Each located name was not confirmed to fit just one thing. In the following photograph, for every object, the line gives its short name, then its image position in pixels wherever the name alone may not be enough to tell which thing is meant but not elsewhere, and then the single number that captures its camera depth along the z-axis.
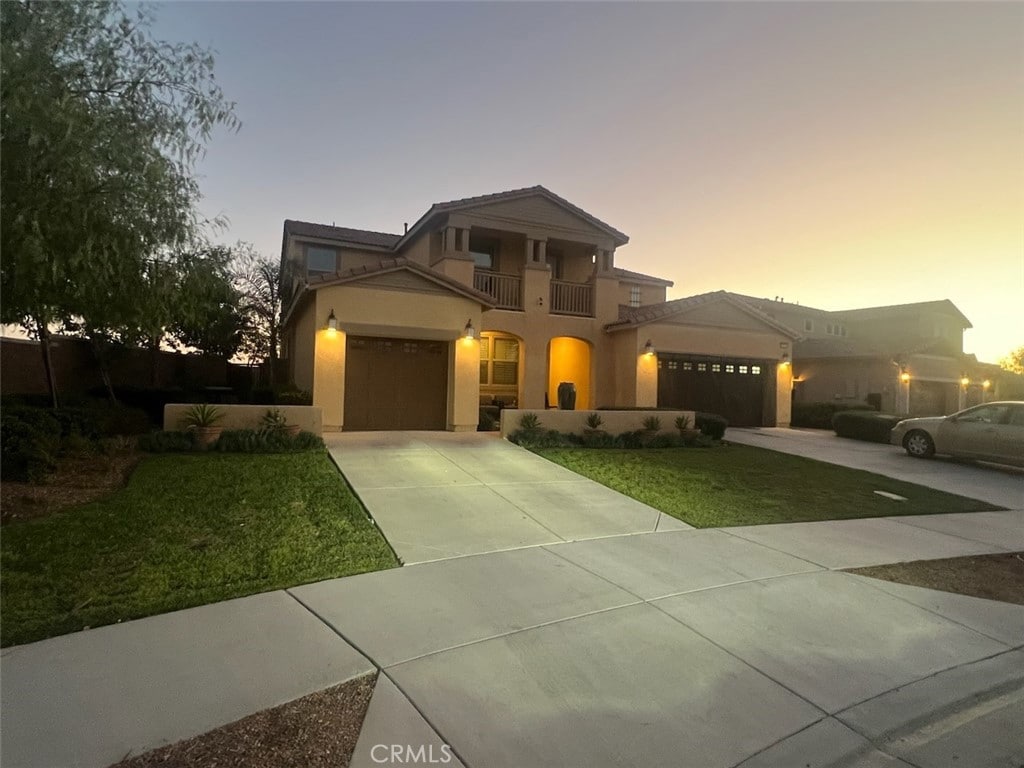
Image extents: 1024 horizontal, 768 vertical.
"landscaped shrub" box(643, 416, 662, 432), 14.23
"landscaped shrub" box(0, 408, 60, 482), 7.41
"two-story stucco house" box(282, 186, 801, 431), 13.61
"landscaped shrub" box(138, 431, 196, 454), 9.77
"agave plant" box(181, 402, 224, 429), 10.53
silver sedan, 12.41
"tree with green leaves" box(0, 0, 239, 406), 5.22
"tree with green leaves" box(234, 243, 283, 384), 22.53
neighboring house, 23.23
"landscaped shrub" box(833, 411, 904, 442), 16.77
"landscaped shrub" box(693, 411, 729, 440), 15.19
